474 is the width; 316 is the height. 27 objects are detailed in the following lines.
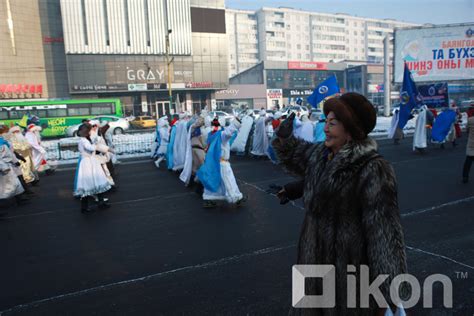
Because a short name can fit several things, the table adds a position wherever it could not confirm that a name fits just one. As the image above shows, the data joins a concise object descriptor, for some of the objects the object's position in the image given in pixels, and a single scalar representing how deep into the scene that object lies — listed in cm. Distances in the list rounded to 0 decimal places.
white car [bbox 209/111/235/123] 3091
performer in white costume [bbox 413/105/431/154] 1330
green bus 2822
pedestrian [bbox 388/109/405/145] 1623
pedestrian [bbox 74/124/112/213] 721
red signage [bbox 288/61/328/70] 6662
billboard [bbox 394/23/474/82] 2864
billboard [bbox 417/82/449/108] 1577
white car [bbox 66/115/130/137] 2868
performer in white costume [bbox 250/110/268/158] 1352
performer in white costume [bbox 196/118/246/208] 719
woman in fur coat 187
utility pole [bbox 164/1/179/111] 4512
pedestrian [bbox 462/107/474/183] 798
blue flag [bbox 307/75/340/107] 925
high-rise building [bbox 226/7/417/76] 9888
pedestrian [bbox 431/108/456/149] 1424
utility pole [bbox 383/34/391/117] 3619
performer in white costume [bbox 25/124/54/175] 1122
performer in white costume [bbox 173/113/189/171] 1129
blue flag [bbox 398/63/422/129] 1189
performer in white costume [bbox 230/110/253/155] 1446
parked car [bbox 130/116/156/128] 3525
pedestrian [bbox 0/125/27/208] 762
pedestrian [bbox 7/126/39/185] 989
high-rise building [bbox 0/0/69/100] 4212
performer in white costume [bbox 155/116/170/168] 1318
